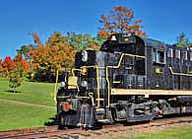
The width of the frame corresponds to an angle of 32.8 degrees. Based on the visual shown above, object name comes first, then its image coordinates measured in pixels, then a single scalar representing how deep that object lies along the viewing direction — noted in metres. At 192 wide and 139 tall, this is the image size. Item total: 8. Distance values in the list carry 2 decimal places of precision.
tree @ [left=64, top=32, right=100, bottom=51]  76.29
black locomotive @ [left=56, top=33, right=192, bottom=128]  13.98
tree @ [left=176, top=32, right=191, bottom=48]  70.00
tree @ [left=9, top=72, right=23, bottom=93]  37.92
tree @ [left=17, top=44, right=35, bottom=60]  98.32
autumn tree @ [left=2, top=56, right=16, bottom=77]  67.47
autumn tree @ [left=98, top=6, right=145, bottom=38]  52.47
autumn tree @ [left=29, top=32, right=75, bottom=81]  54.75
